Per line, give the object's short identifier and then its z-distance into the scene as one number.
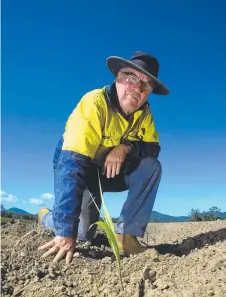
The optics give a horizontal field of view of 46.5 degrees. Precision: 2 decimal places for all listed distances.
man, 1.97
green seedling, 1.65
